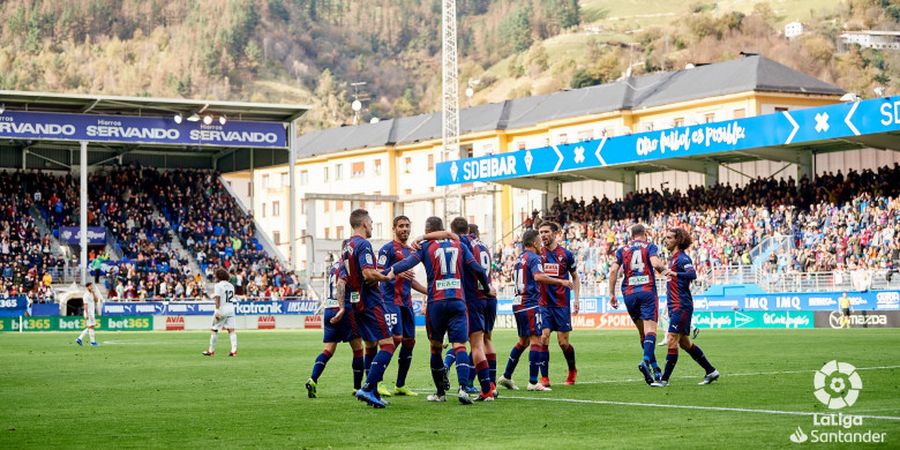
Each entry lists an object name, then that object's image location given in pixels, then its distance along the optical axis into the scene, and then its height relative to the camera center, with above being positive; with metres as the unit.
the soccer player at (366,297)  16.27 -0.21
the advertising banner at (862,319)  43.47 -1.76
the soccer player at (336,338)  17.38 -0.78
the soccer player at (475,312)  16.66 -0.46
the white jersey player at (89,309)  38.94 -0.67
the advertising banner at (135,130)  62.56 +7.91
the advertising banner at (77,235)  65.44 +2.67
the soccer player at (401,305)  17.30 -0.36
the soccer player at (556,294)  19.02 -0.27
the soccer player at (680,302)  18.69 -0.43
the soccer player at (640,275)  19.41 -0.02
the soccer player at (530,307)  18.67 -0.46
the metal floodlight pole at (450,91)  76.12 +11.86
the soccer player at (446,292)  16.31 -0.18
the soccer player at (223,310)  32.09 -0.66
